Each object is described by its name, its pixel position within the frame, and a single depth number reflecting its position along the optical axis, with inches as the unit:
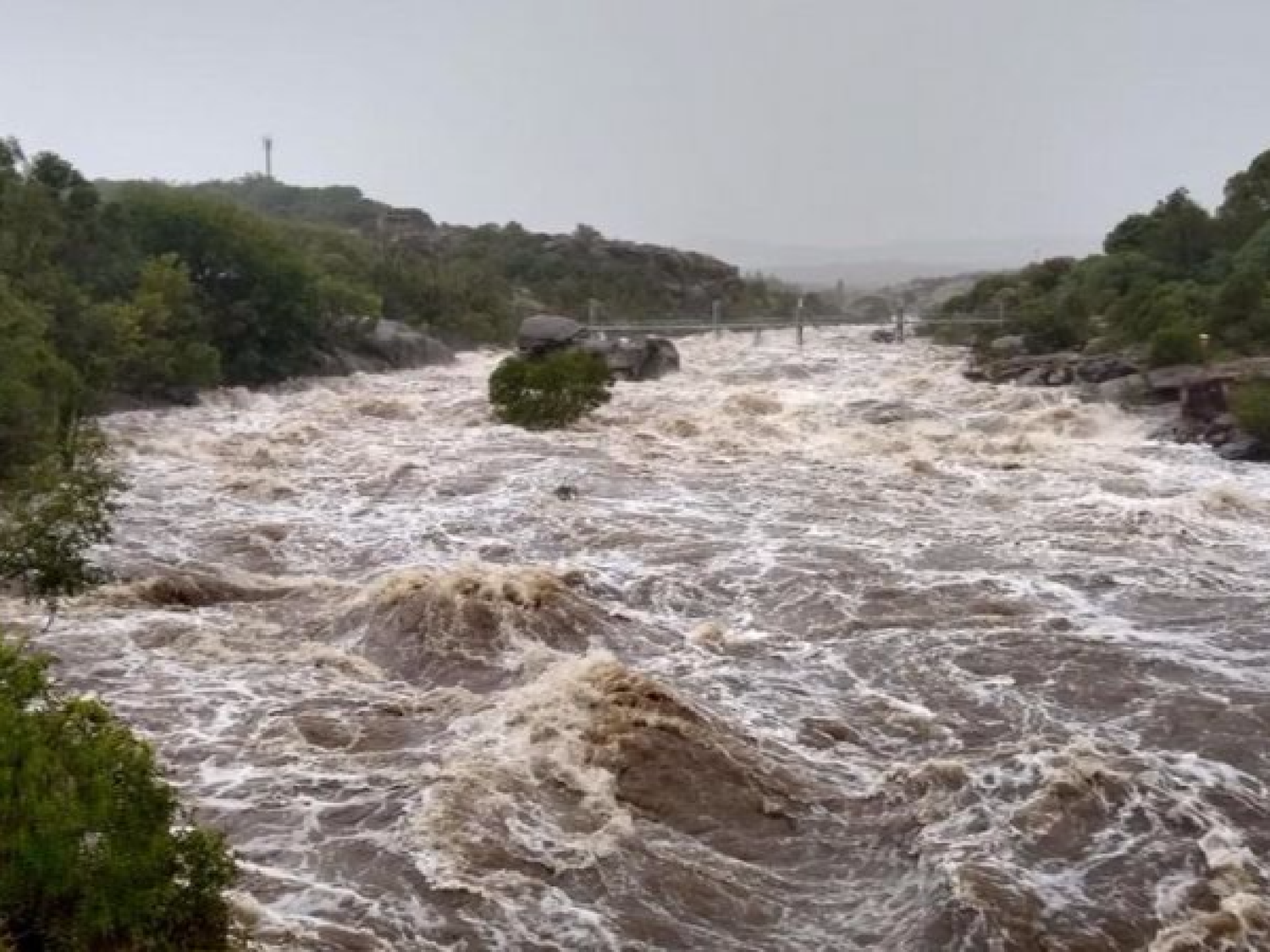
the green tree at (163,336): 1044.5
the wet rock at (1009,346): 1419.8
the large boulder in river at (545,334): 1307.8
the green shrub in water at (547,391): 1073.5
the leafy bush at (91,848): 239.5
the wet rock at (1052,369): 1162.0
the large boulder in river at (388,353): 1421.0
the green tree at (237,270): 1285.7
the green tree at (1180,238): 1512.1
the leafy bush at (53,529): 511.8
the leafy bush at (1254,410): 883.4
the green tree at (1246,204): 1507.1
